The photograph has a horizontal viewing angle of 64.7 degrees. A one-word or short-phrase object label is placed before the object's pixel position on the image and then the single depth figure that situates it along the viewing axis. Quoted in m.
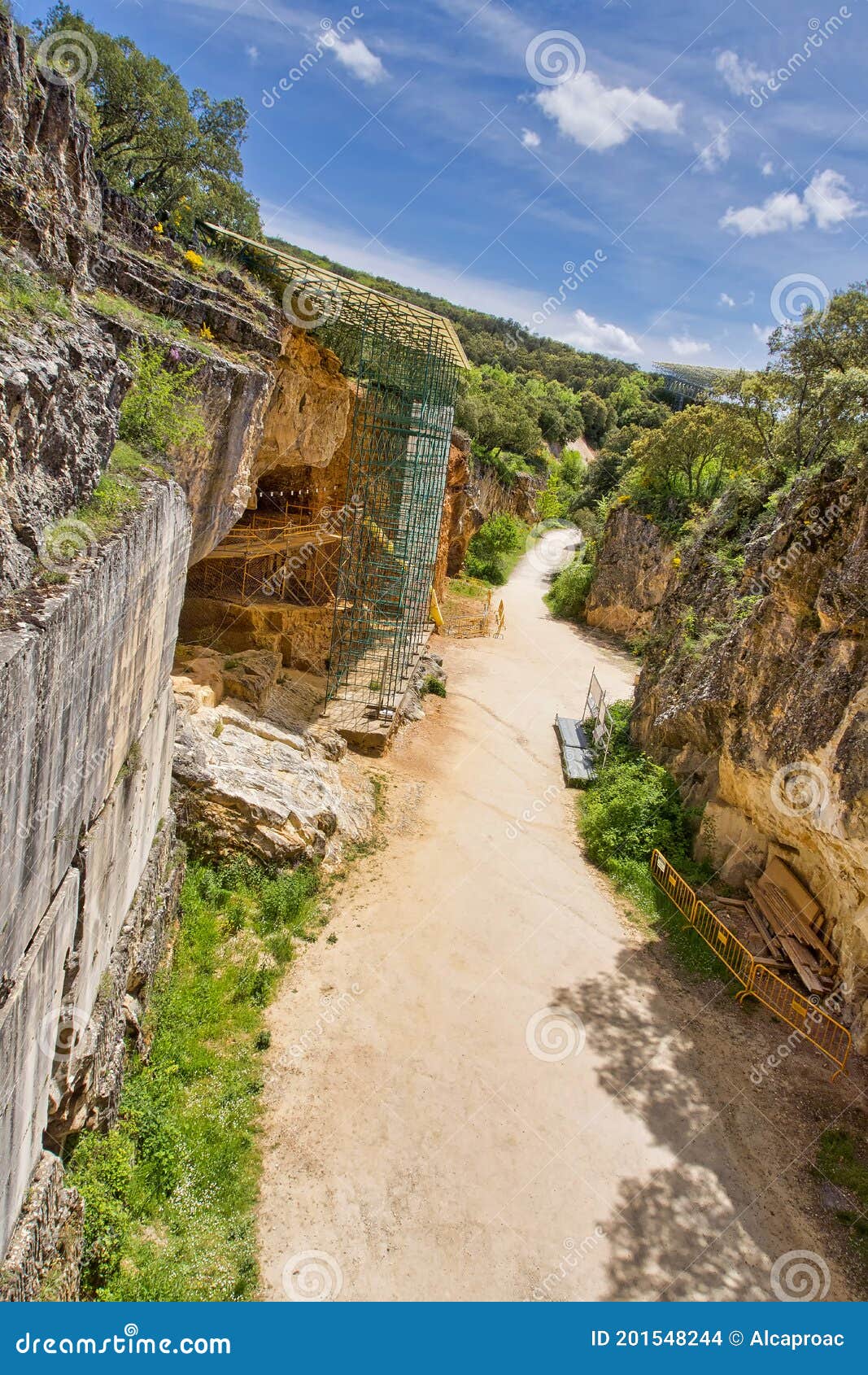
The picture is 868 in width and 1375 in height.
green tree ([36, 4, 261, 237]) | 15.76
